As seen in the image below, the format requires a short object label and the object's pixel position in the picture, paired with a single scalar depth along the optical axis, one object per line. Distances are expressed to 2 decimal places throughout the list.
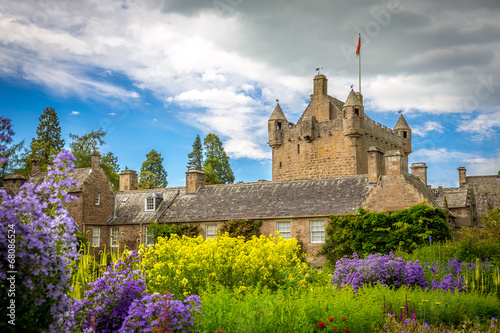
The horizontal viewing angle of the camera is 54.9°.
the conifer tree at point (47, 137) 51.28
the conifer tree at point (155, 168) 56.82
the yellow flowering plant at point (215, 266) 10.91
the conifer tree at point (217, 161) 52.00
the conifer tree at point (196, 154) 58.92
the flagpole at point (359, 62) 45.92
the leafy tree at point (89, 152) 50.88
